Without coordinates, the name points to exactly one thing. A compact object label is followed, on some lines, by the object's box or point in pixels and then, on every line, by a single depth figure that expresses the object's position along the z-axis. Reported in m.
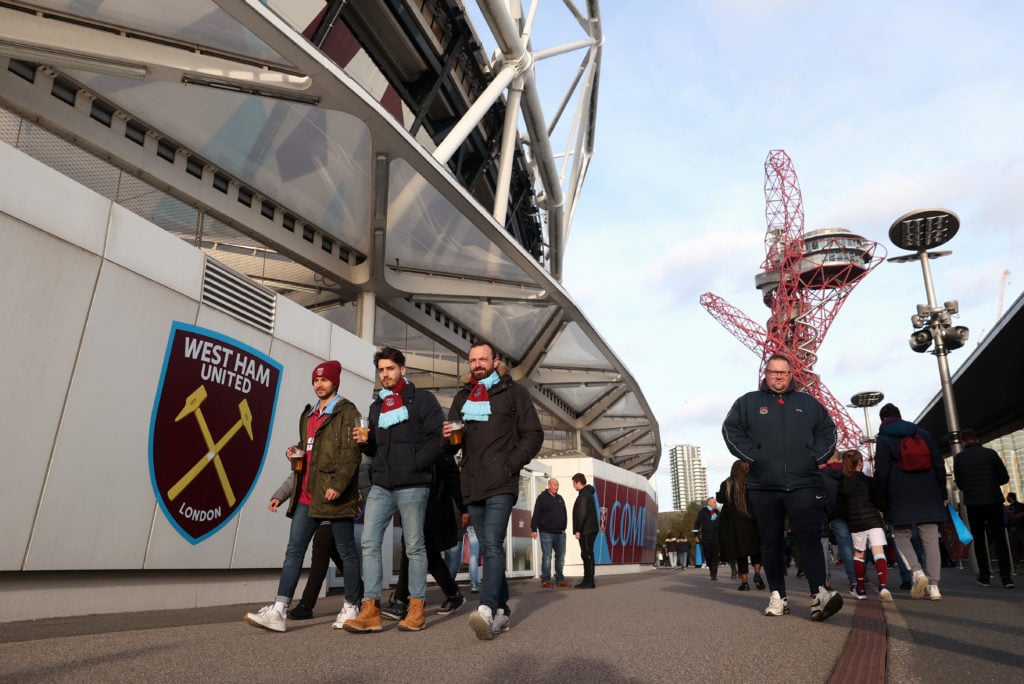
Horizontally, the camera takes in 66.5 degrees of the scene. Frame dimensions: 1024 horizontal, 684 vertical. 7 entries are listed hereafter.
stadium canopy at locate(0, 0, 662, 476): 8.61
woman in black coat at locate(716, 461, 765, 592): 9.04
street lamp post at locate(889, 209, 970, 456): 15.41
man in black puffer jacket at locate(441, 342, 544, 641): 4.76
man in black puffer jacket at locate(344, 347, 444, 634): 4.97
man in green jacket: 5.02
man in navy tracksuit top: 5.27
